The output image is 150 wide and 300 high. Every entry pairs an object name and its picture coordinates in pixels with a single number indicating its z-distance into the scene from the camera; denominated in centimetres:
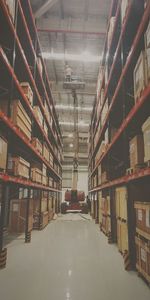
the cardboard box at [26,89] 459
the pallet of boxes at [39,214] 602
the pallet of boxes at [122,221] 319
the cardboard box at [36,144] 548
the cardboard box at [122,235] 324
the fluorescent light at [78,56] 747
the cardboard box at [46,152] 686
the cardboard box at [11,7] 326
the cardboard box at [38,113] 555
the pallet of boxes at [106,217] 490
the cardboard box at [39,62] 573
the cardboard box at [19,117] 384
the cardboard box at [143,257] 230
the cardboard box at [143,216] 238
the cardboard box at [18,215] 539
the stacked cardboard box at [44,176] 676
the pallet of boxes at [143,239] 233
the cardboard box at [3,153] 304
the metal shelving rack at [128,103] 280
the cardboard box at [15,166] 402
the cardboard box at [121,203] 327
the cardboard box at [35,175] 539
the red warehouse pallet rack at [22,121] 325
